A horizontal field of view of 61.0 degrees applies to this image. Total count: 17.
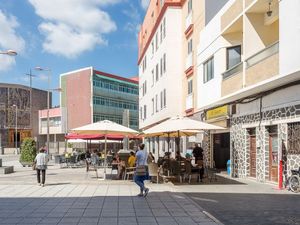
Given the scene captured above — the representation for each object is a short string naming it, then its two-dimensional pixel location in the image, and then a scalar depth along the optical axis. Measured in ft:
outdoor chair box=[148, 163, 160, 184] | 33.41
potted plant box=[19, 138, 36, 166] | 54.09
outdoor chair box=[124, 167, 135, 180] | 35.82
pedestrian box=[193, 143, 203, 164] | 38.62
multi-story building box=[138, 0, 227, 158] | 56.85
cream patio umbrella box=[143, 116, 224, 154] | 32.76
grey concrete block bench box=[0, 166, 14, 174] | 43.03
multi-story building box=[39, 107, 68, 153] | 161.95
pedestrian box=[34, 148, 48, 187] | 31.98
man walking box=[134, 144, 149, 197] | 26.20
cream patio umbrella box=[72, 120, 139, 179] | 36.41
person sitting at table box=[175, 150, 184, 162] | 37.78
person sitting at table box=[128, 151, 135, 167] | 36.35
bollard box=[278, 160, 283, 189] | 30.27
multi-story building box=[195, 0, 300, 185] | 28.46
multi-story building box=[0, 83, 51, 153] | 174.66
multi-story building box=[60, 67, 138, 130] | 153.80
